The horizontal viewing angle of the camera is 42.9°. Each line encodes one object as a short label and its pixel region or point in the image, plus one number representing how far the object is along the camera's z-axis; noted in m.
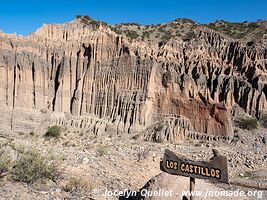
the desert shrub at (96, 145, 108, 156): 21.62
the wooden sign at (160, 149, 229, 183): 8.22
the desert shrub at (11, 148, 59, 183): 13.48
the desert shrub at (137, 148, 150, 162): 20.29
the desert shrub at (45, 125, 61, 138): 34.12
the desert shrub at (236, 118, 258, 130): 42.25
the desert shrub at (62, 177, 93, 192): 13.28
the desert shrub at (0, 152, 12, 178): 13.69
